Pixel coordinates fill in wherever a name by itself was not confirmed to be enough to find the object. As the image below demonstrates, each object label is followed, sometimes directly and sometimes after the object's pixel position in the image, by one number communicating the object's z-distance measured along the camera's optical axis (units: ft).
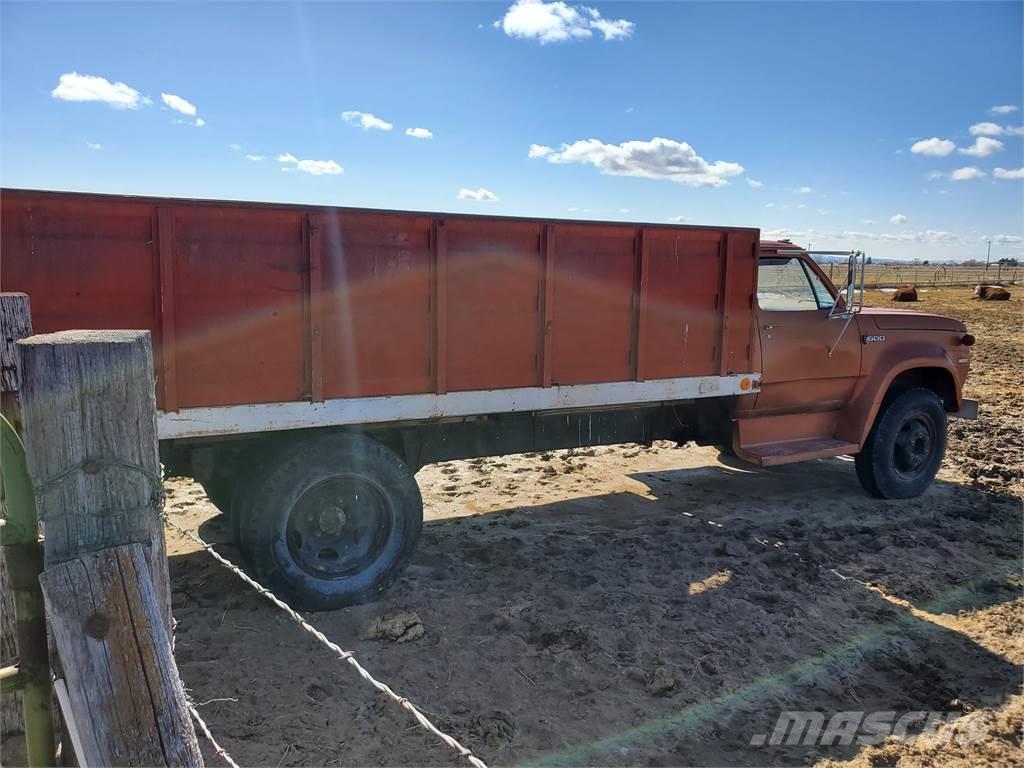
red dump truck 12.17
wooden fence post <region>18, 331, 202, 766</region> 4.52
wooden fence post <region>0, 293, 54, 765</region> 4.87
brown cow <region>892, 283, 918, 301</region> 91.91
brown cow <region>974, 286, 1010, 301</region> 95.25
